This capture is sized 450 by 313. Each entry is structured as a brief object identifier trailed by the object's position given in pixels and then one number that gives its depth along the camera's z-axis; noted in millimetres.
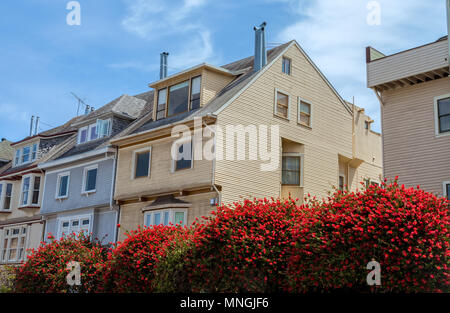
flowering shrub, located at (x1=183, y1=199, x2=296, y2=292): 13867
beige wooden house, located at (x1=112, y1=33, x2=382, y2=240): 24188
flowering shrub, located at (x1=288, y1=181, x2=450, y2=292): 10977
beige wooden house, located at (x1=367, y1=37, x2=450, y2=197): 19250
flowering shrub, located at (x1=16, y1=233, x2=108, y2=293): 20594
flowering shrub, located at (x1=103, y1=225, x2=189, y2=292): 16897
